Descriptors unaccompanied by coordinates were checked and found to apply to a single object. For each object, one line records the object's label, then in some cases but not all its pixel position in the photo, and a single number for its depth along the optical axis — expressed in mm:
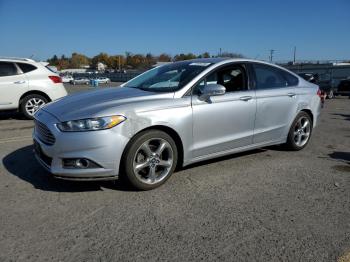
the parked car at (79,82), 59194
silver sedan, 3750
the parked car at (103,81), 56494
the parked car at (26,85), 8781
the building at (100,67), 137425
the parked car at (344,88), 20328
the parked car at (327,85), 19375
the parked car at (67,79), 62562
